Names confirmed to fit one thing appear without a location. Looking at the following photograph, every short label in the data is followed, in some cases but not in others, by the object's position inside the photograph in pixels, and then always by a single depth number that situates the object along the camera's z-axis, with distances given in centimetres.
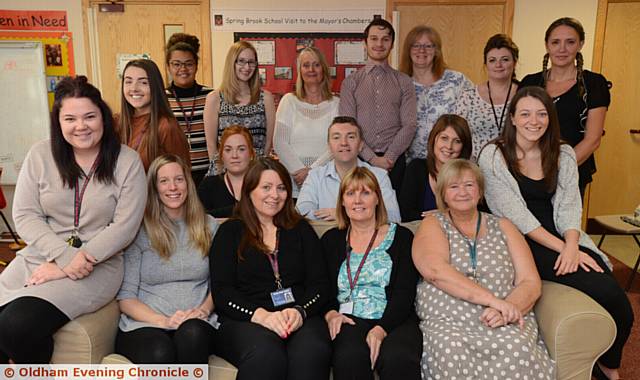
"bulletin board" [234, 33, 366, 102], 508
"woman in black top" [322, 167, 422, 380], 217
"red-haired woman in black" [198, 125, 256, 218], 298
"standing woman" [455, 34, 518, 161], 324
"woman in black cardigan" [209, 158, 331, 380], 208
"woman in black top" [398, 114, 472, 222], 286
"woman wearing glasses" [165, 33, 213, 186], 350
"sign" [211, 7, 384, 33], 503
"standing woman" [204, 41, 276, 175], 334
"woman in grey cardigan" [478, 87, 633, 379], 250
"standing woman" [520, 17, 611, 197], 306
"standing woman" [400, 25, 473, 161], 341
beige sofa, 203
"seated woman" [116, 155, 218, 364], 222
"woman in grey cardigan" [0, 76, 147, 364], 214
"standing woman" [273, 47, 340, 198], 352
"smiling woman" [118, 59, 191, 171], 271
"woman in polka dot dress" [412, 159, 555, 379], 205
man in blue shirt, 296
